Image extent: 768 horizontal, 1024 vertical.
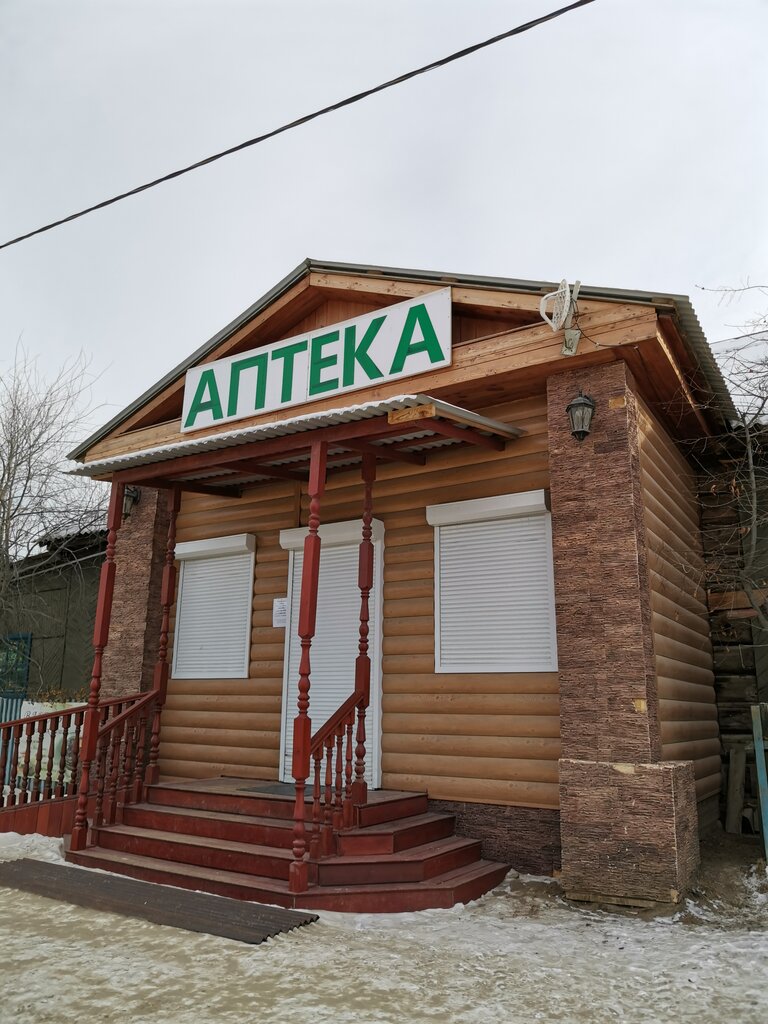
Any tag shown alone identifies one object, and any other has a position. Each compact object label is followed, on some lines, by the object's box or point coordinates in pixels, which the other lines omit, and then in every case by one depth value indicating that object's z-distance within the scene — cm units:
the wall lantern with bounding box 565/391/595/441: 636
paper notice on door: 845
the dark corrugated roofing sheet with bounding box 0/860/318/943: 493
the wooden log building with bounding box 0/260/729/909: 584
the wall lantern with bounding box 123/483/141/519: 988
